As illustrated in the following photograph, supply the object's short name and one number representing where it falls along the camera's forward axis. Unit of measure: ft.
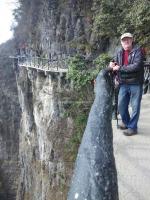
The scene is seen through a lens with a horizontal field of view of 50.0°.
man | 7.44
